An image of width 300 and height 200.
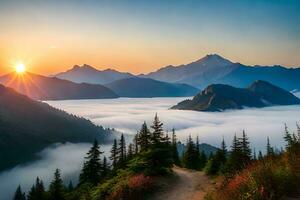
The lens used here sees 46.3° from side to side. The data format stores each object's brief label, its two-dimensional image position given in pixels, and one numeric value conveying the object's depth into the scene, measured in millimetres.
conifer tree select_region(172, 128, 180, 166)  70975
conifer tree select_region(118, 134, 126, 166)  79750
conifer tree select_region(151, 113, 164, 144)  33875
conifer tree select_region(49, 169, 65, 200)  47594
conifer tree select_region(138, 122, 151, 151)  46375
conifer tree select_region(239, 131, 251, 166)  31938
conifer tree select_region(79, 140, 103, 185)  56688
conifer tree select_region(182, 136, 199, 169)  70312
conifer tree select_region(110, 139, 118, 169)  80825
